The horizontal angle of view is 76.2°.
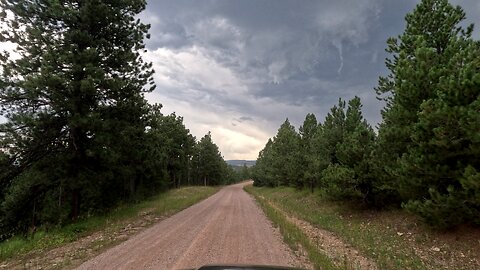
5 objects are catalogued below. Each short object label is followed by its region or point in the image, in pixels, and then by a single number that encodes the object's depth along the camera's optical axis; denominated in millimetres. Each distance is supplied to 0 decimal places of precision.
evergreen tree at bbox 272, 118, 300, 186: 38656
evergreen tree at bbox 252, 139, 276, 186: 58350
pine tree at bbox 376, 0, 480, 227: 9844
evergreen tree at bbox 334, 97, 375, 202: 18253
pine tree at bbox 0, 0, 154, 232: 14688
